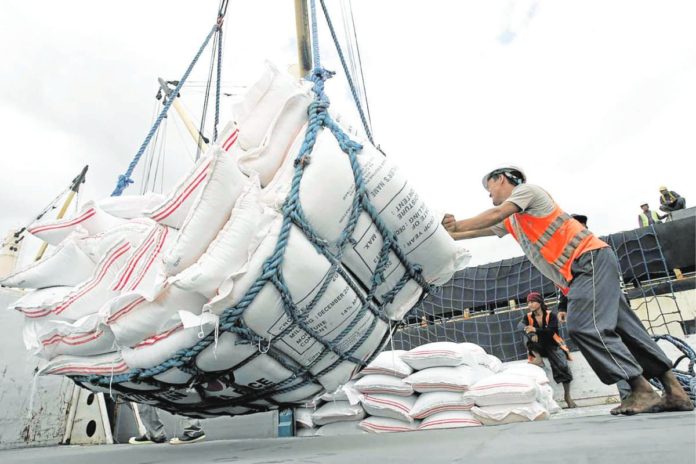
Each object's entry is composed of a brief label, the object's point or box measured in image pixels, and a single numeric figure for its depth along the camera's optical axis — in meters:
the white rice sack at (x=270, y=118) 1.43
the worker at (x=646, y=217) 6.19
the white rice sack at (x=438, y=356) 3.43
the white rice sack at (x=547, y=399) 3.22
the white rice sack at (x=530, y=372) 3.29
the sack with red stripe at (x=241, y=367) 1.31
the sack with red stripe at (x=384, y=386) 3.54
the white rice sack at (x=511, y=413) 2.96
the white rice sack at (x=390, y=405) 3.49
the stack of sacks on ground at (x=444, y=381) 3.27
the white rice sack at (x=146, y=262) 1.54
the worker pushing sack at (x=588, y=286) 1.75
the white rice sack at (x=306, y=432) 3.76
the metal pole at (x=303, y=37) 3.71
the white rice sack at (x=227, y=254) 1.24
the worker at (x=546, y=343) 3.97
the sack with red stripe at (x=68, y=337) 1.53
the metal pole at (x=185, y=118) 10.36
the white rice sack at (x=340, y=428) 3.68
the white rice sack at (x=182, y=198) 1.45
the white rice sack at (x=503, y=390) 3.02
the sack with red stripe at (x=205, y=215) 1.31
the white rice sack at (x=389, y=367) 3.56
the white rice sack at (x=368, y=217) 1.35
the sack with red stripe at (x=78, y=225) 2.04
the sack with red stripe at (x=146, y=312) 1.32
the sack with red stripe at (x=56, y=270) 1.91
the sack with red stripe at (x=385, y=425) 3.47
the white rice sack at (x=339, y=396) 3.67
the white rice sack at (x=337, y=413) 3.69
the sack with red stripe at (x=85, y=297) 1.75
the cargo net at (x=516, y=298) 4.46
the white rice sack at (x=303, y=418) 3.78
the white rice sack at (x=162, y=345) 1.32
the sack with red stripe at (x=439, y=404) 3.28
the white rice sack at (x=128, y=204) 2.18
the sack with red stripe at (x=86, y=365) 1.56
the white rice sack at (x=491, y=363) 3.79
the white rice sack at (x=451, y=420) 3.18
